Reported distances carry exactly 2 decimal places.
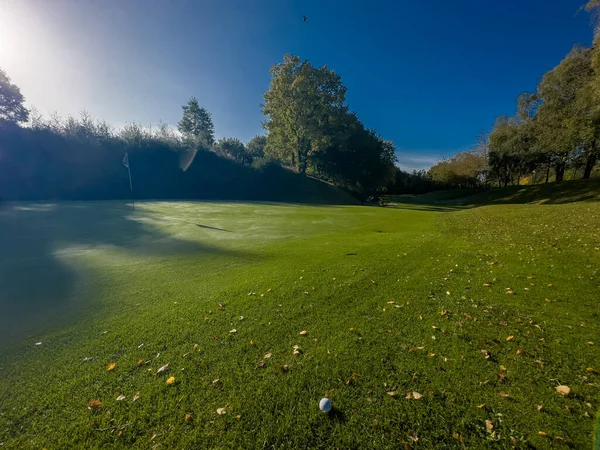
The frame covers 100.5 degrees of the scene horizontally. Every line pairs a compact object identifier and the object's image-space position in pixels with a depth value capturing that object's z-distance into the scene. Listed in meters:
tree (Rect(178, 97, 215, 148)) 60.94
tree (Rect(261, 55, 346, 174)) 34.56
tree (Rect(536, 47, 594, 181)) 19.55
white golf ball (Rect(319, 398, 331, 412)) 2.35
